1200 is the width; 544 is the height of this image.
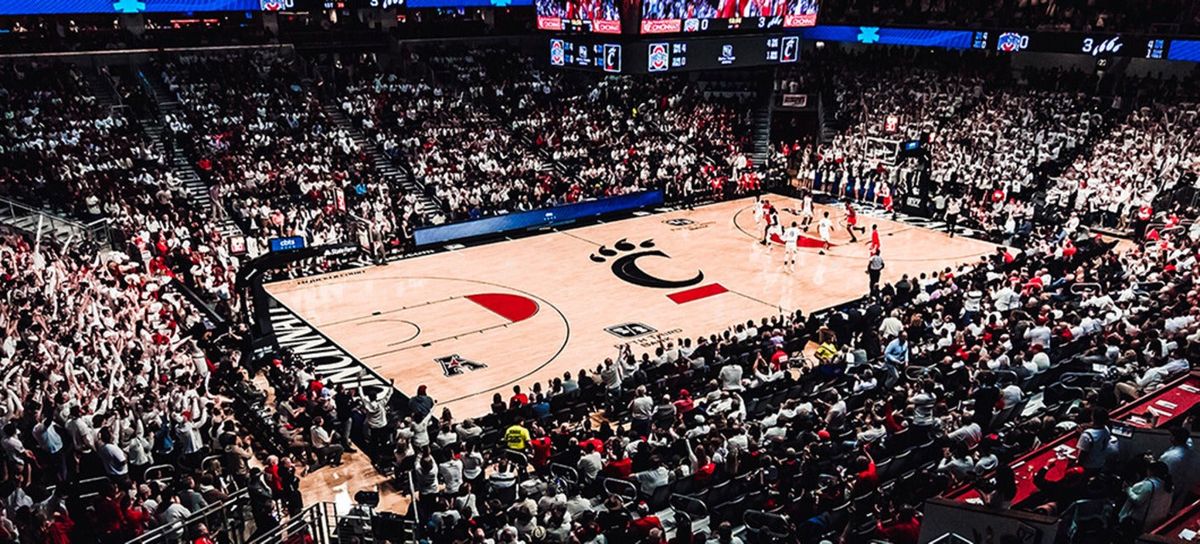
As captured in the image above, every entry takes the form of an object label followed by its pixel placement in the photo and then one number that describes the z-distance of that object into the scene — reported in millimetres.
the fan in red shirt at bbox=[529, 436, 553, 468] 13961
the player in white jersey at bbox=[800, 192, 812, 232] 32250
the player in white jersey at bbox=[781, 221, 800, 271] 27312
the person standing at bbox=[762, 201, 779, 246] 29828
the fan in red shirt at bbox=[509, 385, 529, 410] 15965
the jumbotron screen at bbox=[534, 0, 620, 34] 29547
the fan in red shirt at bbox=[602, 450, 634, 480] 12891
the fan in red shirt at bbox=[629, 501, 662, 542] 10484
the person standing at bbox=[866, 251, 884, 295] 24219
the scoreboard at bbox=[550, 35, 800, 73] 29703
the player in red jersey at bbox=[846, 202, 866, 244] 31331
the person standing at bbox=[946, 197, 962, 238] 31781
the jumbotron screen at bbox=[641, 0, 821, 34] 29469
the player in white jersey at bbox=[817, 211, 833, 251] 29861
